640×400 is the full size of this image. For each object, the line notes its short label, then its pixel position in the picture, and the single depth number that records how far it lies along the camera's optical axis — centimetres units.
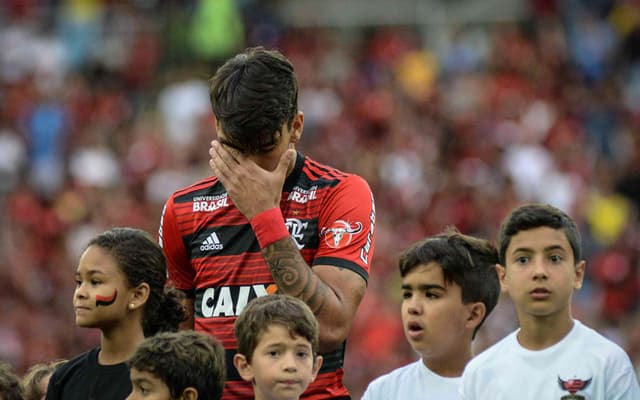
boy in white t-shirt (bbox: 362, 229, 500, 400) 1306
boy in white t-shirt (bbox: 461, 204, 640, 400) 1164
